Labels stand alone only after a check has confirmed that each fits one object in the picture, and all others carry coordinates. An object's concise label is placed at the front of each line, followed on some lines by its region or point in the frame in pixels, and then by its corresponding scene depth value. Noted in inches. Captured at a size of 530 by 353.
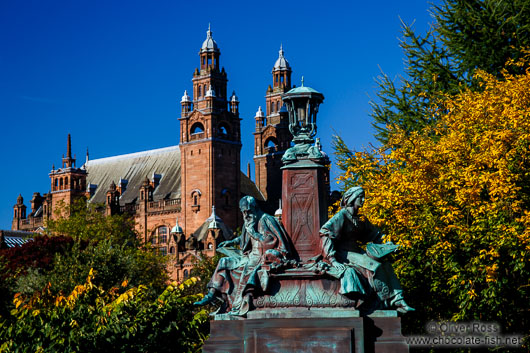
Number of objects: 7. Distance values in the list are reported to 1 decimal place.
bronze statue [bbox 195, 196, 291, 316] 717.9
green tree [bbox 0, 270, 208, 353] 943.0
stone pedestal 681.6
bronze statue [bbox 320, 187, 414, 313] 699.4
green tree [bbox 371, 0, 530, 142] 1461.6
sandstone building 3816.4
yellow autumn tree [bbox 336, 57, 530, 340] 1050.1
